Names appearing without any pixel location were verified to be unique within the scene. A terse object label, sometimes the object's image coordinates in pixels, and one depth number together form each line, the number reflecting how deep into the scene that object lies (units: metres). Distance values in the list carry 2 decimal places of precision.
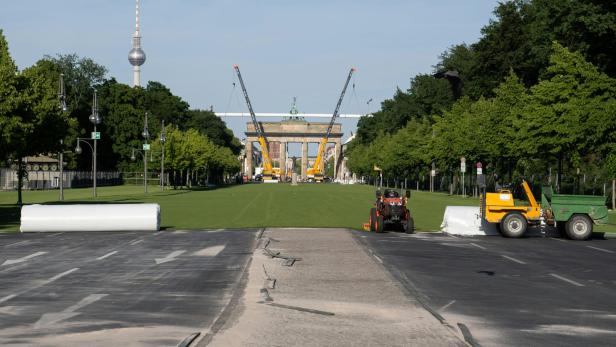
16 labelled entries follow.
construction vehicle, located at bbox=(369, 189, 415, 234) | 34.31
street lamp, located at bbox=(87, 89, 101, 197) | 76.09
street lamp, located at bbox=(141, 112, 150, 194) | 102.47
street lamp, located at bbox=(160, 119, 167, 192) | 98.06
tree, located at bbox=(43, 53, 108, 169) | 137.75
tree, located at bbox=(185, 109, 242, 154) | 181.62
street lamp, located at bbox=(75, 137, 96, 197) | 130.99
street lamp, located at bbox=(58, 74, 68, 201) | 63.59
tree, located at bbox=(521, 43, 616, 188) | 50.53
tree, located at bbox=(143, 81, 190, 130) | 152.62
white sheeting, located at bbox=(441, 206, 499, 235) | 35.06
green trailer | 32.03
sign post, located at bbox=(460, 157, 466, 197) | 79.23
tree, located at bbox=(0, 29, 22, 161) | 46.03
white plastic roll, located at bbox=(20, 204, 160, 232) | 34.94
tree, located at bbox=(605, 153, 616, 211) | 49.16
